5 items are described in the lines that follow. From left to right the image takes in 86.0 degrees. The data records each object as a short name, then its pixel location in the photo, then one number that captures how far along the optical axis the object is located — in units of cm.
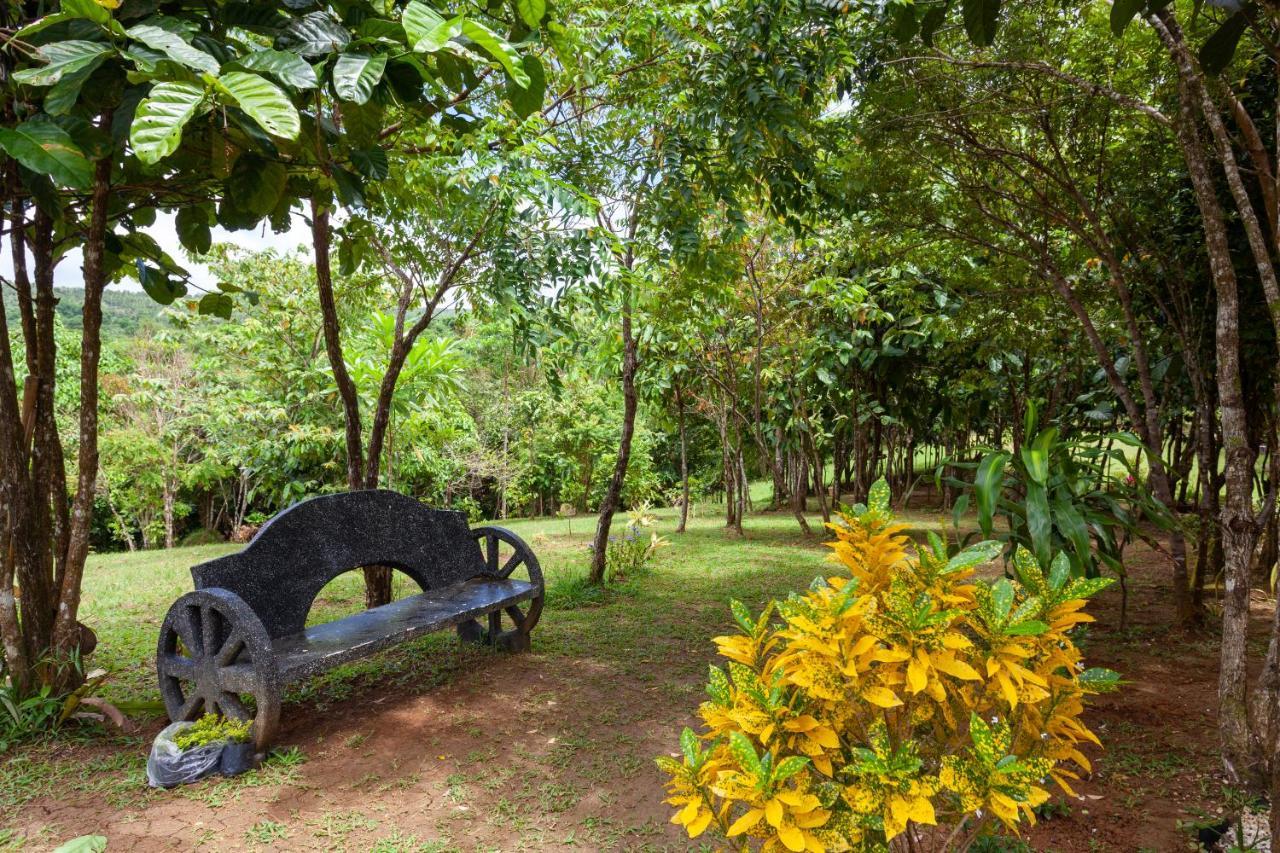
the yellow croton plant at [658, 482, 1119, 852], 113
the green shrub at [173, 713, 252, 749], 253
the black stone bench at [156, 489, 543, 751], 262
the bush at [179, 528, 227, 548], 1290
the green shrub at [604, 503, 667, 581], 634
